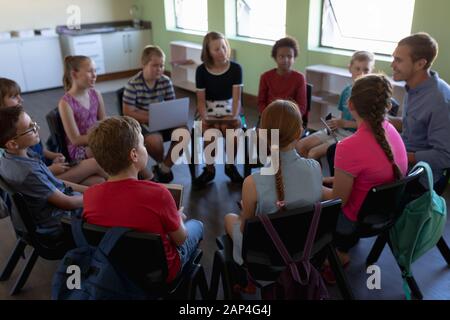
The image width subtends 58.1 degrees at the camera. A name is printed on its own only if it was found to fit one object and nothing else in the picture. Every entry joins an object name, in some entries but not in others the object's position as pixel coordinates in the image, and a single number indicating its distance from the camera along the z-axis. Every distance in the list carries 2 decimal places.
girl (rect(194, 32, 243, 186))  3.17
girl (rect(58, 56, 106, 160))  2.57
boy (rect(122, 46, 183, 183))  2.96
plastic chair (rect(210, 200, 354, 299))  1.41
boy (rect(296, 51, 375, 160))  2.78
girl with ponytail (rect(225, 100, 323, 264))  1.54
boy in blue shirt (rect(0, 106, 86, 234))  1.76
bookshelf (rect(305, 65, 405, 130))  4.15
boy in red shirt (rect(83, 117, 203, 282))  1.40
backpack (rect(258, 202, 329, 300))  1.47
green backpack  1.79
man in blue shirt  2.12
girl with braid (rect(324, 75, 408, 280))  1.75
